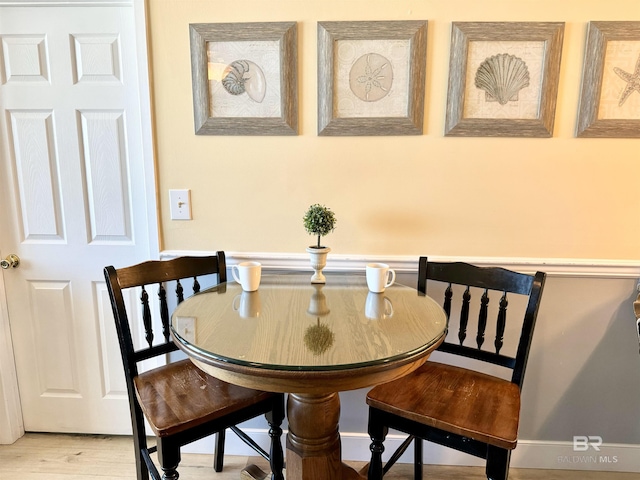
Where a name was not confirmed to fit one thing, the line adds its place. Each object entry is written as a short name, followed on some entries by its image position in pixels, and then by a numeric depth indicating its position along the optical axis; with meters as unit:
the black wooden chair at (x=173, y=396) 1.25
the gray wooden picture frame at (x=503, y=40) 1.56
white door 1.70
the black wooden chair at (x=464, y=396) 1.20
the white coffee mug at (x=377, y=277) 1.45
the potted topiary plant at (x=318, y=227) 1.51
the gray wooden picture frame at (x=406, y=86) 1.58
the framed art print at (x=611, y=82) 1.55
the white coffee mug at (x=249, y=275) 1.47
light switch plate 1.73
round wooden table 0.99
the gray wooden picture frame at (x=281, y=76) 1.60
